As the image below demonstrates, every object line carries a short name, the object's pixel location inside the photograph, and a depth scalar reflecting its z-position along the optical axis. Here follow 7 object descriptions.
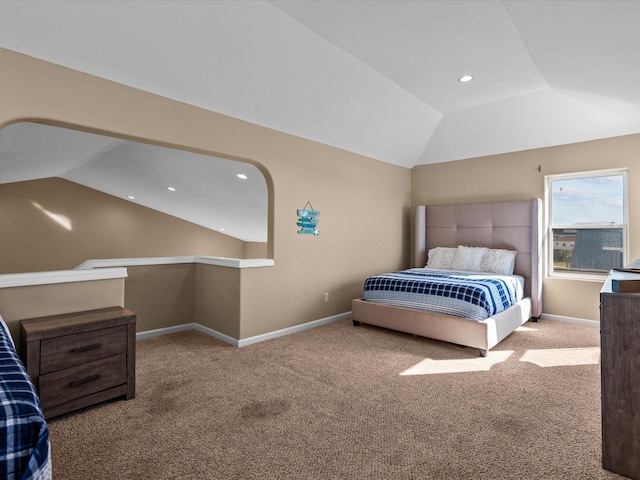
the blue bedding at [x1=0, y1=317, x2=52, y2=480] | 0.89
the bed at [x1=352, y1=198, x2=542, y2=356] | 3.38
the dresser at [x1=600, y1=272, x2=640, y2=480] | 1.61
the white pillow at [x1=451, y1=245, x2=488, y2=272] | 4.65
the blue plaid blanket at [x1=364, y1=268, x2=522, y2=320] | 3.39
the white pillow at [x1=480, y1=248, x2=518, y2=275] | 4.43
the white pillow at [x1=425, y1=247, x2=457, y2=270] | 4.91
